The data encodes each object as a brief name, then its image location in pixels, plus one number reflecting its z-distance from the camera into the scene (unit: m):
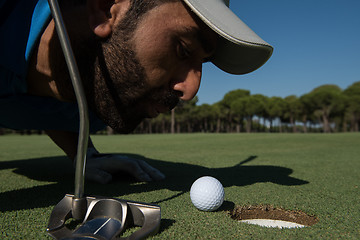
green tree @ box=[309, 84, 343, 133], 42.25
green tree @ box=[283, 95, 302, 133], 49.22
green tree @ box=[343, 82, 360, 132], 42.25
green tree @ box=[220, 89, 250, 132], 60.25
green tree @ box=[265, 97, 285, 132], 52.00
